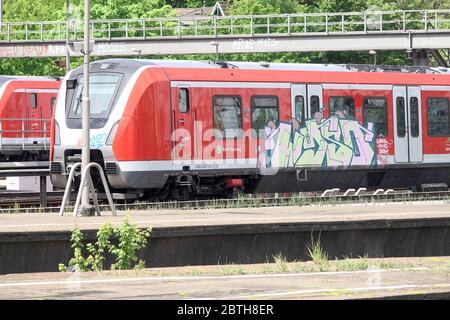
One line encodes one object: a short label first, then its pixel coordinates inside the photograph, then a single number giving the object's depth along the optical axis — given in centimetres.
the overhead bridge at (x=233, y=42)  6669
